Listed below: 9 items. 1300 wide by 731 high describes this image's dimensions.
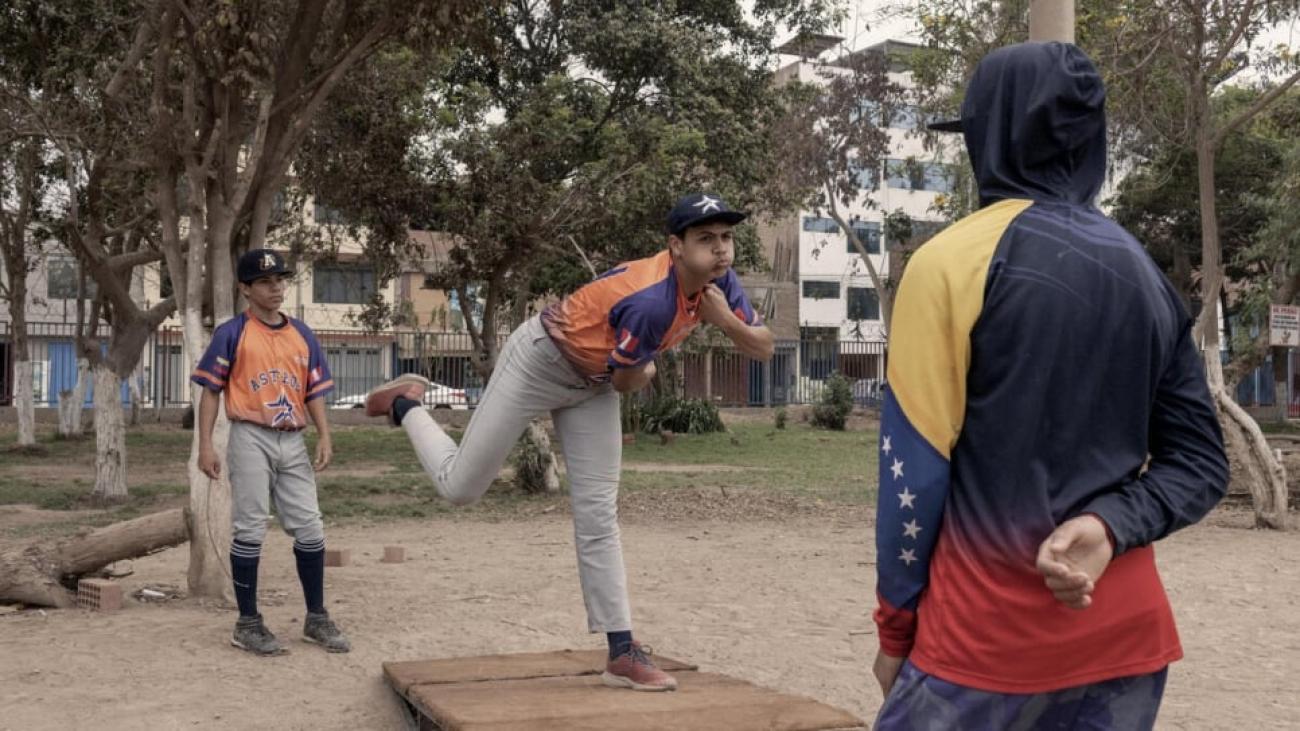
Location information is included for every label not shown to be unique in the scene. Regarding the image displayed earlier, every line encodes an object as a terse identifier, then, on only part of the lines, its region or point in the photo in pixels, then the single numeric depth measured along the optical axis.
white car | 33.06
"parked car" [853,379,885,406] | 38.38
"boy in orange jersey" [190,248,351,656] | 6.54
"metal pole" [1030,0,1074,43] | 4.96
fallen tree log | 8.01
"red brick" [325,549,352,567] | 9.83
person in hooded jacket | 2.21
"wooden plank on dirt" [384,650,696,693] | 5.33
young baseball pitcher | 4.72
